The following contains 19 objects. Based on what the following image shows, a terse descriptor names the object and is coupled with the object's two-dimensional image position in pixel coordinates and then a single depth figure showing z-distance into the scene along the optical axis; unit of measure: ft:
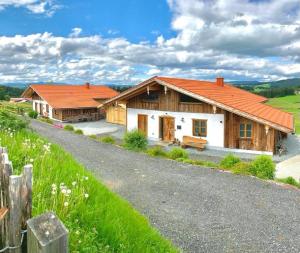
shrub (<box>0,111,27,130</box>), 25.57
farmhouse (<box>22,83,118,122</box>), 95.68
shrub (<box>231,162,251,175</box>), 30.01
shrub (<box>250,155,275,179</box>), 29.69
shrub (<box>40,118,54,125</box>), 87.15
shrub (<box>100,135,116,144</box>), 50.07
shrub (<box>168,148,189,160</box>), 38.60
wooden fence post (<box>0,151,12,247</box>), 6.30
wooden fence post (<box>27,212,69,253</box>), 5.09
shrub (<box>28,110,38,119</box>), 98.07
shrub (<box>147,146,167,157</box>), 38.84
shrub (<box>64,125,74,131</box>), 70.02
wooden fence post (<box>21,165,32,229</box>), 6.13
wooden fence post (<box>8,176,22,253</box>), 5.91
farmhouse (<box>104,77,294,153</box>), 51.70
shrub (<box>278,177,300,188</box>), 28.20
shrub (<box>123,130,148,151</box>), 44.41
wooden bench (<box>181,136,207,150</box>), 55.23
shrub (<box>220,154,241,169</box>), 33.23
